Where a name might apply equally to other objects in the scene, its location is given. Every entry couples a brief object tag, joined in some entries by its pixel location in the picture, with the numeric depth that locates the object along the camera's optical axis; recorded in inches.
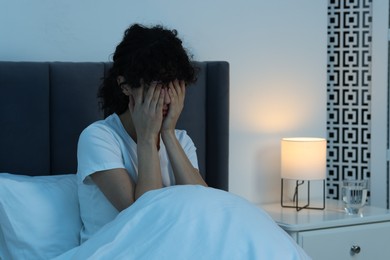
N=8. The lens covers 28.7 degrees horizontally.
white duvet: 79.4
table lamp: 137.0
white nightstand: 127.0
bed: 81.2
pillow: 98.4
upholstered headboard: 112.3
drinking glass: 134.4
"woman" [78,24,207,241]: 95.3
